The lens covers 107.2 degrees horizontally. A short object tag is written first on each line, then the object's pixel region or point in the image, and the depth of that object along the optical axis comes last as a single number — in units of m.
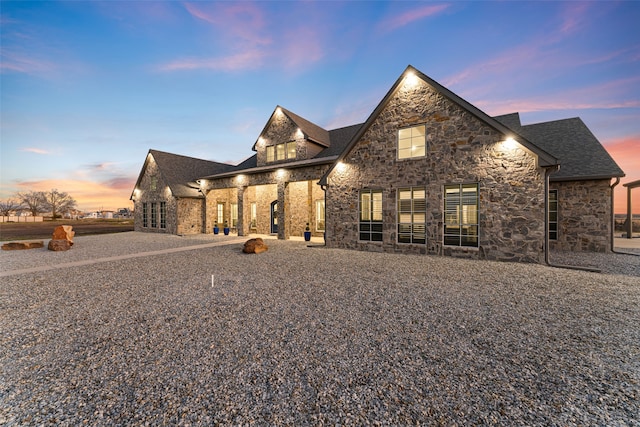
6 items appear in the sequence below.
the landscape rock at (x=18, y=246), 11.96
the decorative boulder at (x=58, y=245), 11.88
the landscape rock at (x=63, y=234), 12.73
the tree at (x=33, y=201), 49.12
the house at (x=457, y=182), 8.45
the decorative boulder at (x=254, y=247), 10.74
